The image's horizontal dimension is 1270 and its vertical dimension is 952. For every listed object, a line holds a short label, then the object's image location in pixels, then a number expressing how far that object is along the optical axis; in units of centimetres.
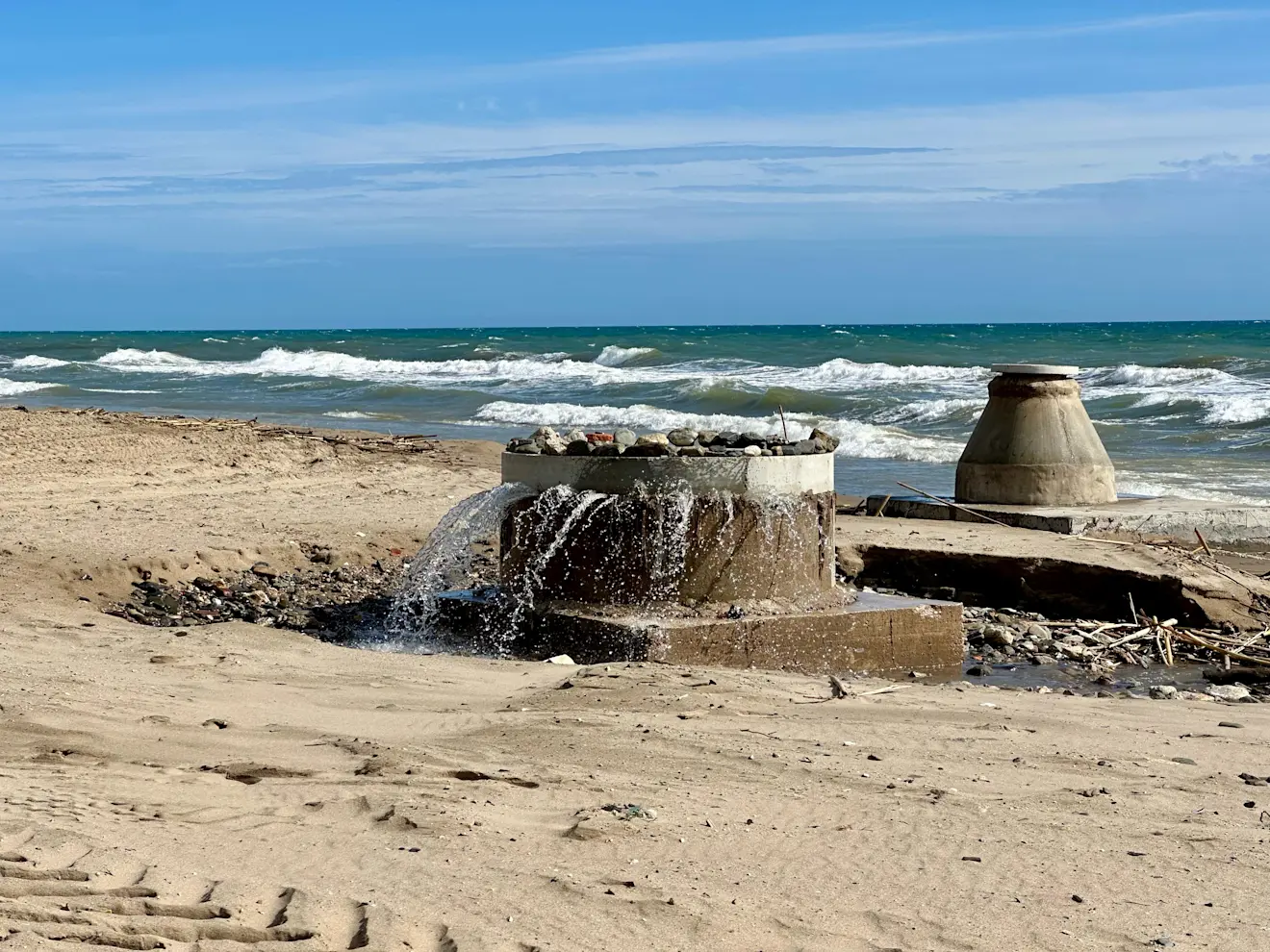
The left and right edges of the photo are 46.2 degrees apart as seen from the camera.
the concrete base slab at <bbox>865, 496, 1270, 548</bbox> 1044
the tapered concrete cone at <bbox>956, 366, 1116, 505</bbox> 1111
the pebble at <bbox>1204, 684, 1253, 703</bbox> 687
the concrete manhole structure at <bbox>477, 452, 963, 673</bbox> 693
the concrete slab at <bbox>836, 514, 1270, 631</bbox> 868
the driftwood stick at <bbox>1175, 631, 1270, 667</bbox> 755
